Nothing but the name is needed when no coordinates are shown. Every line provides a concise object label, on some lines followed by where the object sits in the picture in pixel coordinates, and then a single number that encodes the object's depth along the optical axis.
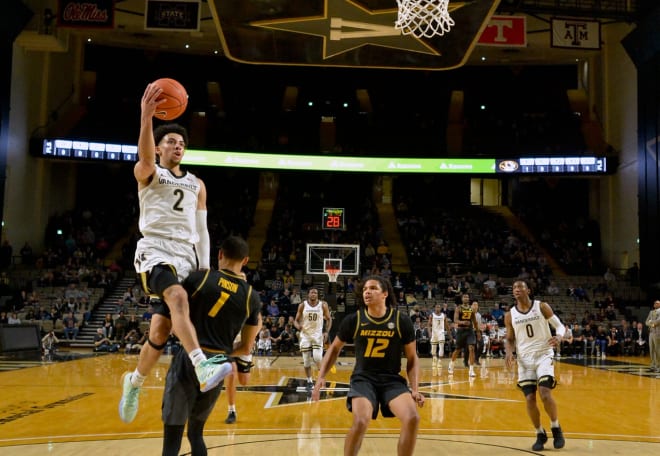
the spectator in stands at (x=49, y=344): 20.02
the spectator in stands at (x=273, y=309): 24.27
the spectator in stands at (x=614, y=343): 23.36
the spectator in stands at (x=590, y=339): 23.33
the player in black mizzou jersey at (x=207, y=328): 4.37
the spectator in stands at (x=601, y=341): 23.31
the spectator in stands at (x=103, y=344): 21.77
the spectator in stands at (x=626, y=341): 23.47
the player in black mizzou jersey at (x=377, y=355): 5.57
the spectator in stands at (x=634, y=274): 28.36
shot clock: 28.42
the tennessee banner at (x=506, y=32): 21.97
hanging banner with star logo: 13.88
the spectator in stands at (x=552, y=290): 28.05
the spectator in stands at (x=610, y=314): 25.15
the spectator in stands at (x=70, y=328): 23.05
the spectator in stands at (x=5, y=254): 25.98
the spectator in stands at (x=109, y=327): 22.55
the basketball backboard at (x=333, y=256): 25.64
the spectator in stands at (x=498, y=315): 24.12
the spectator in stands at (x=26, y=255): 28.02
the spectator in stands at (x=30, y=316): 22.87
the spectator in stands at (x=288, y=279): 27.07
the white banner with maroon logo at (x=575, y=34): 23.19
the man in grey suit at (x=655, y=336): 17.20
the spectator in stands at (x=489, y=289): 26.92
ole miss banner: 22.55
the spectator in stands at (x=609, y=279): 28.73
